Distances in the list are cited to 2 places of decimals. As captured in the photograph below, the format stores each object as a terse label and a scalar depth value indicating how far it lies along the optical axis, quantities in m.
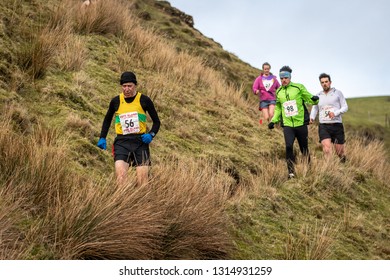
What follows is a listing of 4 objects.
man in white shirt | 19.31
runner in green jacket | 17.92
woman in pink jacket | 25.28
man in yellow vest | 11.84
